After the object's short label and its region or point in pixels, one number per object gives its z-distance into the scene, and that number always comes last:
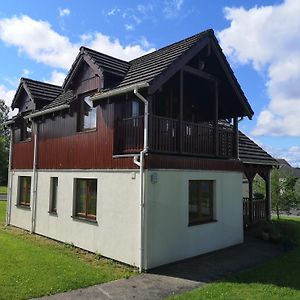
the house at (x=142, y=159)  10.67
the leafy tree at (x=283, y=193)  24.92
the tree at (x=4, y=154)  61.43
